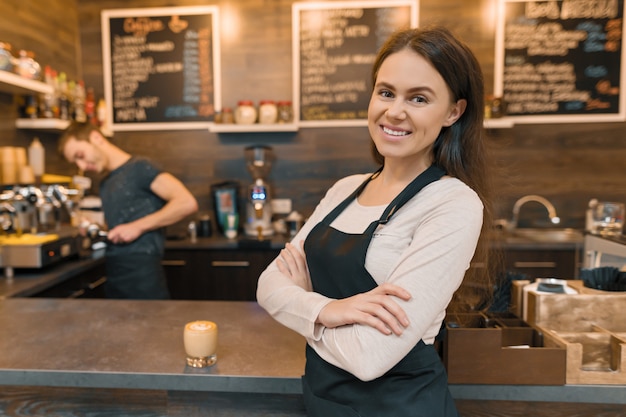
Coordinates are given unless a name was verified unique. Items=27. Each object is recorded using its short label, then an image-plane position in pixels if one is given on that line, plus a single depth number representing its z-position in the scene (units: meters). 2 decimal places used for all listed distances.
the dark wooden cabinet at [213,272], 3.40
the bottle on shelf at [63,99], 3.22
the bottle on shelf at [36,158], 3.02
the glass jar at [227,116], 3.65
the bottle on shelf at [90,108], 3.61
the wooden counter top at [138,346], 1.19
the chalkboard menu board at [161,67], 3.75
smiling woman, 0.89
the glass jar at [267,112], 3.62
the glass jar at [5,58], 2.53
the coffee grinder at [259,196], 3.61
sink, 3.42
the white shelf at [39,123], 3.02
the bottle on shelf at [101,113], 3.76
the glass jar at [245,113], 3.62
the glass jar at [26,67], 2.73
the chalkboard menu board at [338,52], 3.62
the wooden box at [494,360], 1.15
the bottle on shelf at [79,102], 3.40
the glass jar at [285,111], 3.66
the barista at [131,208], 2.56
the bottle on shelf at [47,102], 3.09
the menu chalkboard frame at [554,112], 3.52
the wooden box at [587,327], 1.16
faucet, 3.68
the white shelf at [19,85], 2.53
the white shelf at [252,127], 3.62
